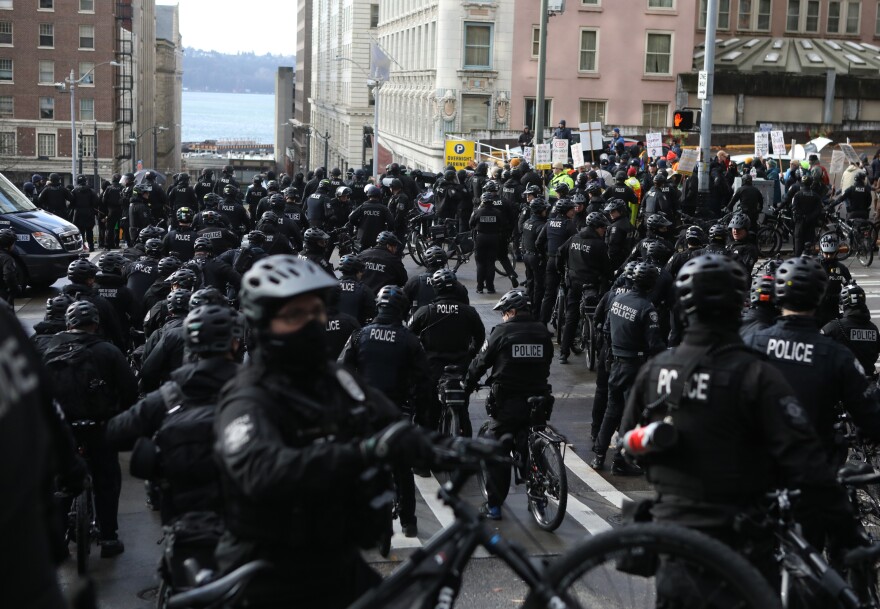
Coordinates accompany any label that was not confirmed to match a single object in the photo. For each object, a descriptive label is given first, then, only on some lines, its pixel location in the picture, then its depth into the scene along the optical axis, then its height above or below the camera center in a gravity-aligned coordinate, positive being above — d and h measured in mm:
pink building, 58000 +2574
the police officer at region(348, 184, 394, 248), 20828 -1878
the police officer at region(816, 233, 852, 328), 12562 -1570
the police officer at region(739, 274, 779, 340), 9742 -1462
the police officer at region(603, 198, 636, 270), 17062 -1569
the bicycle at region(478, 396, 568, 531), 9992 -2928
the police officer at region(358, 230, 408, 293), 15055 -1898
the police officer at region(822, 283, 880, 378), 9992 -1665
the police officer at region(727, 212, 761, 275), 15062 -1531
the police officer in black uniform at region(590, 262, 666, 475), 11492 -2048
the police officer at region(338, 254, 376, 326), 12758 -1978
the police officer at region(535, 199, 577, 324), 17953 -1768
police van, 21578 -2623
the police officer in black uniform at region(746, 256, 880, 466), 6332 -1208
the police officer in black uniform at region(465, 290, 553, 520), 10375 -2126
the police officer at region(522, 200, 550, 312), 19188 -2059
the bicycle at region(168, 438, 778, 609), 4234 -1582
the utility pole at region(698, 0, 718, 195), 25500 +238
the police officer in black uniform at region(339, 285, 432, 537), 9844 -2028
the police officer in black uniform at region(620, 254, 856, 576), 4840 -1238
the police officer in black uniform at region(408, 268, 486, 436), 11258 -1981
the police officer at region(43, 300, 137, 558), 8883 -2118
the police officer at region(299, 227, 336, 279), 14891 -1690
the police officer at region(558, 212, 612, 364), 16062 -1947
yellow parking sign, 35562 -1233
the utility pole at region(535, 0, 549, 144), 30656 +895
